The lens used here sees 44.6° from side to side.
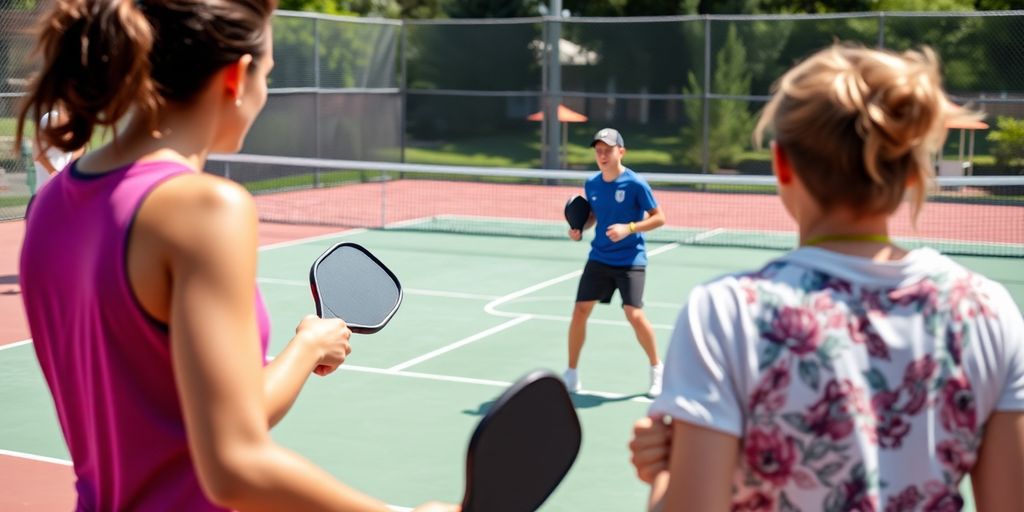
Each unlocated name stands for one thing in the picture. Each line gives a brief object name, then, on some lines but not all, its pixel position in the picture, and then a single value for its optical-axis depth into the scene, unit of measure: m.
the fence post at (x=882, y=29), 20.62
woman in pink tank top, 1.63
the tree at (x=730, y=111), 22.00
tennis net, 16.55
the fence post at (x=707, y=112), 22.08
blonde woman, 1.77
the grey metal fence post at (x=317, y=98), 21.75
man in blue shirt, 8.27
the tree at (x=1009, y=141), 20.61
